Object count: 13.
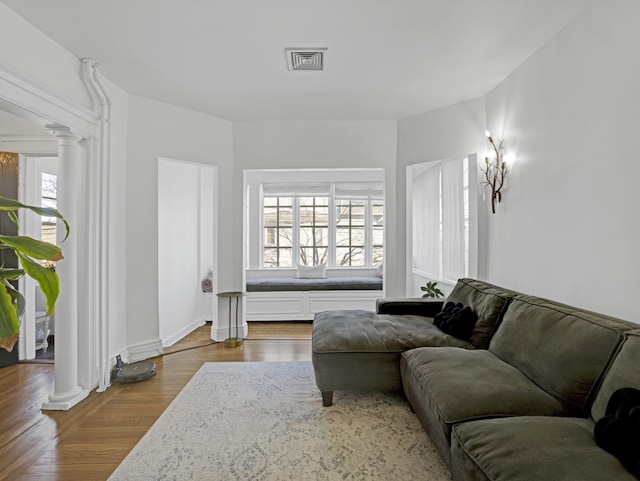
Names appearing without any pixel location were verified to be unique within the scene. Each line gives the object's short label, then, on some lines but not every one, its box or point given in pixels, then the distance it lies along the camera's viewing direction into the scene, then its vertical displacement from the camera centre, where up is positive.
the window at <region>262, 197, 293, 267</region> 6.13 +0.20
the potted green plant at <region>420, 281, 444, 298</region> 3.99 -0.53
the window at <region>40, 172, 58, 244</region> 3.91 +0.46
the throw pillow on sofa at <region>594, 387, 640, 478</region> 1.10 -0.62
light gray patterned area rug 1.85 -1.17
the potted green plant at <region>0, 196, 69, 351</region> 1.08 -0.11
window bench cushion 5.14 -0.61
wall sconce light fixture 3.22 +0.67
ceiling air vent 2.65 +1.42
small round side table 4.06 -1.11
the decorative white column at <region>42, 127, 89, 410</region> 2.65 -0.32
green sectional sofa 1.22 -0.69
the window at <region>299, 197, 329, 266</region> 6.18 +0.24
